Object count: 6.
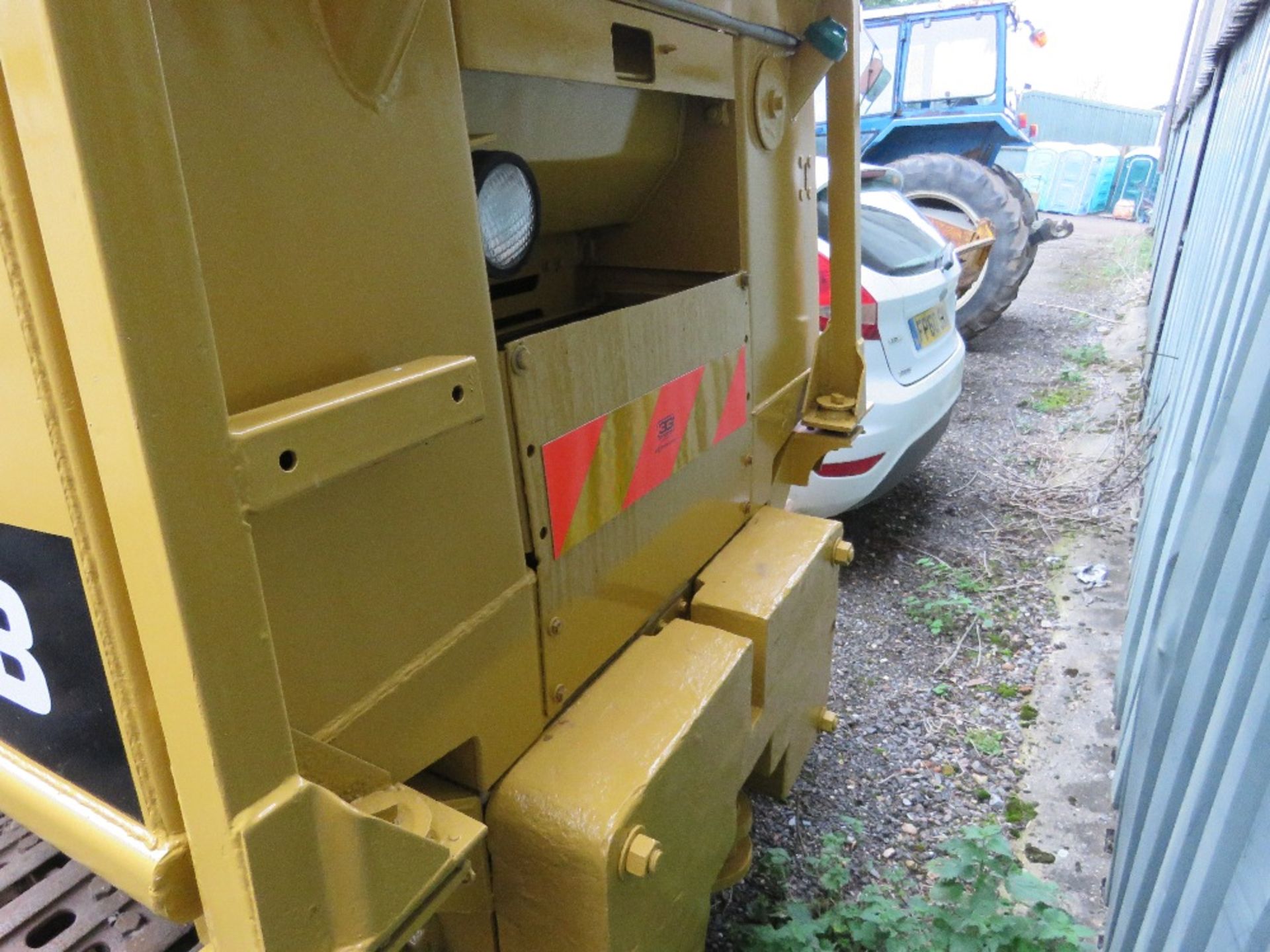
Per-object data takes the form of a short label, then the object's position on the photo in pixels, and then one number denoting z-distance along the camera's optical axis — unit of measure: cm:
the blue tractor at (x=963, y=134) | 670
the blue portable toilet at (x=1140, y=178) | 1681
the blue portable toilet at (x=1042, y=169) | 1777
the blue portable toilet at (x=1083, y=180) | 1716
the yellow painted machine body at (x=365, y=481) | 58
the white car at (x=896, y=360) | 328
